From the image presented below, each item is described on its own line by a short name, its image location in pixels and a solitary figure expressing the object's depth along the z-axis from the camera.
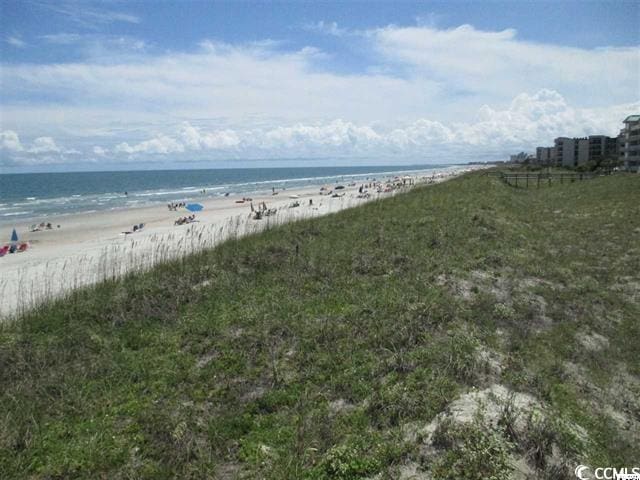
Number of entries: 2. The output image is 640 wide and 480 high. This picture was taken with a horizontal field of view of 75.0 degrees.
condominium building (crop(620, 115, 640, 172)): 67.92
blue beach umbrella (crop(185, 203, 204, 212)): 38.98
